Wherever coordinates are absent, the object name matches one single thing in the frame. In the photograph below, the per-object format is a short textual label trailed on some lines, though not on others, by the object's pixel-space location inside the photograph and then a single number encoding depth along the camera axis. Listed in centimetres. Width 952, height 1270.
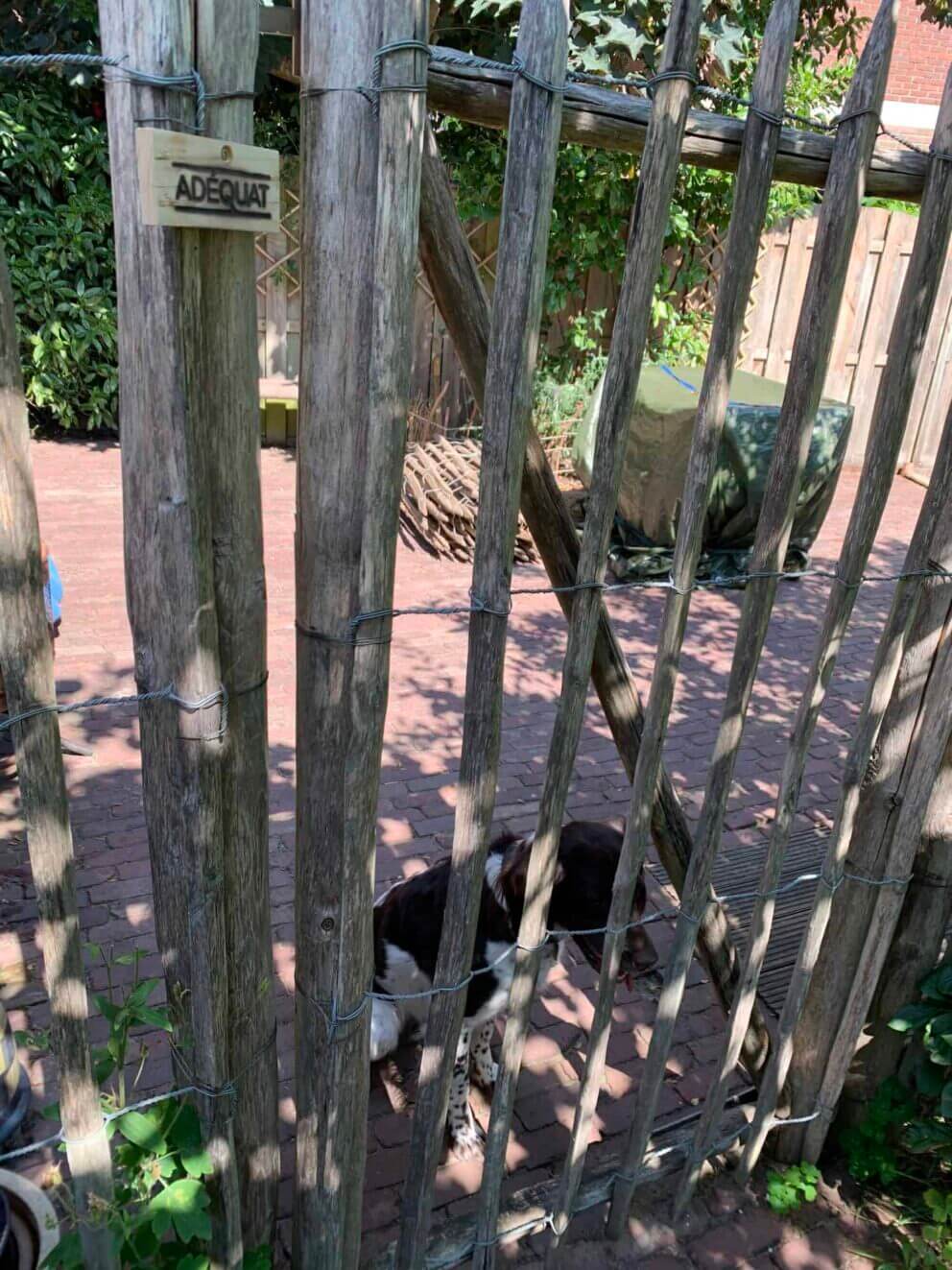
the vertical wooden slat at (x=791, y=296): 1036
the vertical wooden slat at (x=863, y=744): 239
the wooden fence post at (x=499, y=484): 155
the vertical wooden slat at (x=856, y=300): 1029
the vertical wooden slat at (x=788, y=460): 185
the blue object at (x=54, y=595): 409
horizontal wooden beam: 168
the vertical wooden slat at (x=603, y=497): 164
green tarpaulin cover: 739
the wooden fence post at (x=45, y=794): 132
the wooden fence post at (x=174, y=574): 132
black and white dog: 247
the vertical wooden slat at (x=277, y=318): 1009
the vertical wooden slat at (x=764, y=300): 1048
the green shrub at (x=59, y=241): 915
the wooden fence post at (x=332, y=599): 148
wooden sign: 127
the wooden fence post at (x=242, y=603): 138
